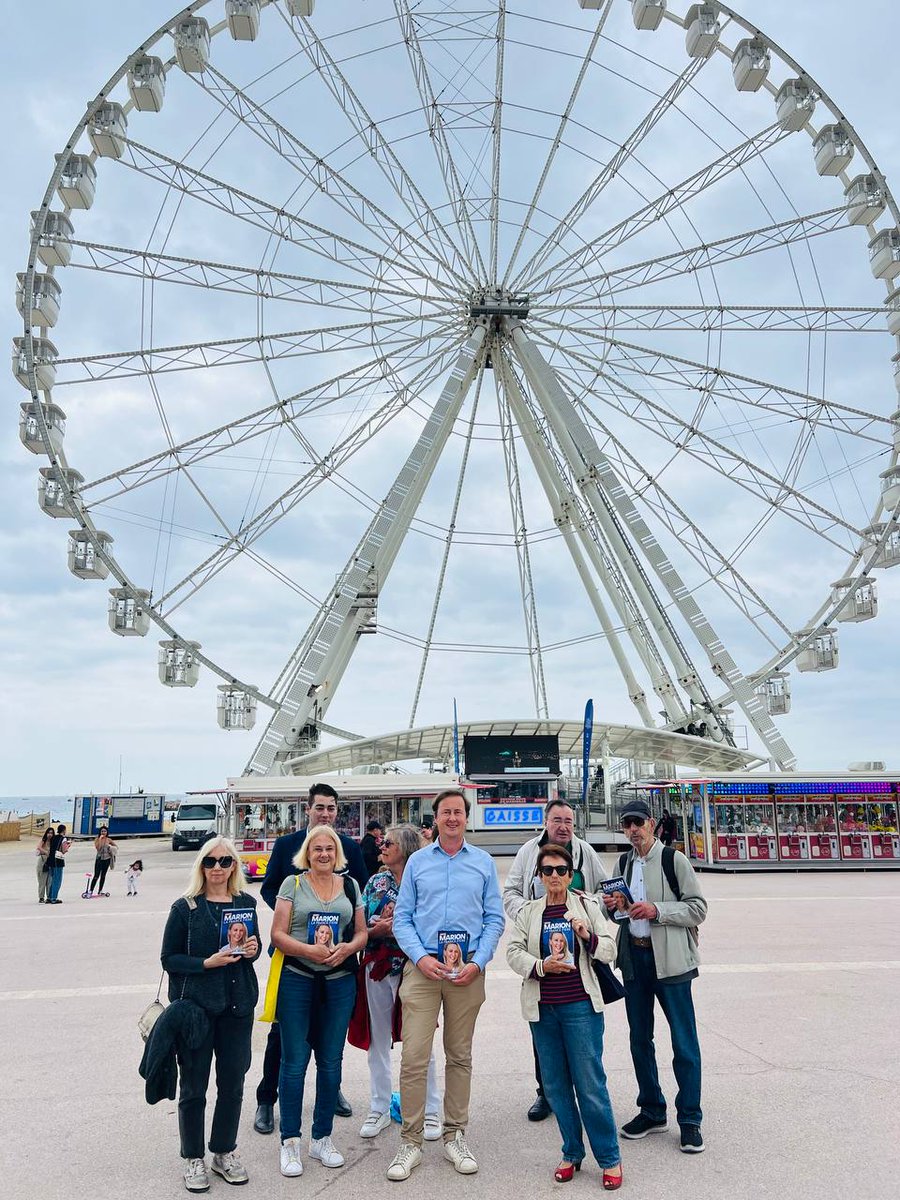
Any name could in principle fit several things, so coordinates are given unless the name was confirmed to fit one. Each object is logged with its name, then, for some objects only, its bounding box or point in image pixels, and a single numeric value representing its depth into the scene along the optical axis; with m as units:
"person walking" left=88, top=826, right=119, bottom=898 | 18.81
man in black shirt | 5.37
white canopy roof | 31.82
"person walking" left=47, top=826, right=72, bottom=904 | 17.09
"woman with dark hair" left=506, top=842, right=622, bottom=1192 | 4.51
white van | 39.03
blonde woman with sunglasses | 4.51
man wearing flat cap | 5.02
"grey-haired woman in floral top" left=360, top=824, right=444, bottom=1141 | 5.26
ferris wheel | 24.34
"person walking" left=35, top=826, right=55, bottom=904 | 16.88
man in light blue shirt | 4.77
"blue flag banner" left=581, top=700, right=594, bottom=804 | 27.70
